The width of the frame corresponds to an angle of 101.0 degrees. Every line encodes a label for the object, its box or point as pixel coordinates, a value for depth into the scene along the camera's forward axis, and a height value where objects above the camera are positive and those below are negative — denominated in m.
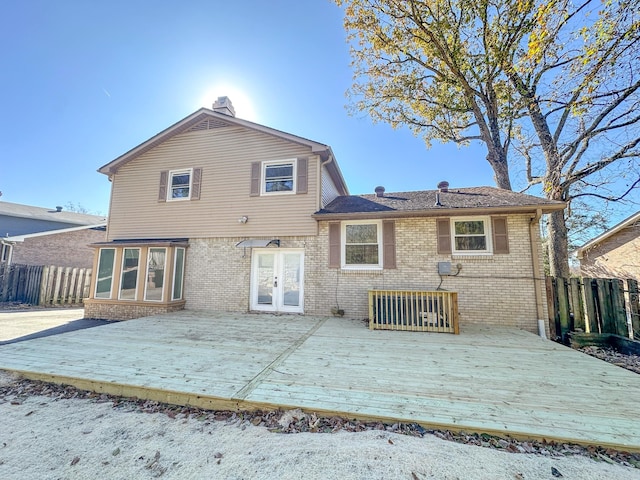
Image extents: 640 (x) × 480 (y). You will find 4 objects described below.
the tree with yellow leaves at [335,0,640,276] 7.06 +7.09
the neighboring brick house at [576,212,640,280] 11.48 +1.13
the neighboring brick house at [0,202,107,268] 13.67 +1.88
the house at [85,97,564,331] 7.29 +1.15
